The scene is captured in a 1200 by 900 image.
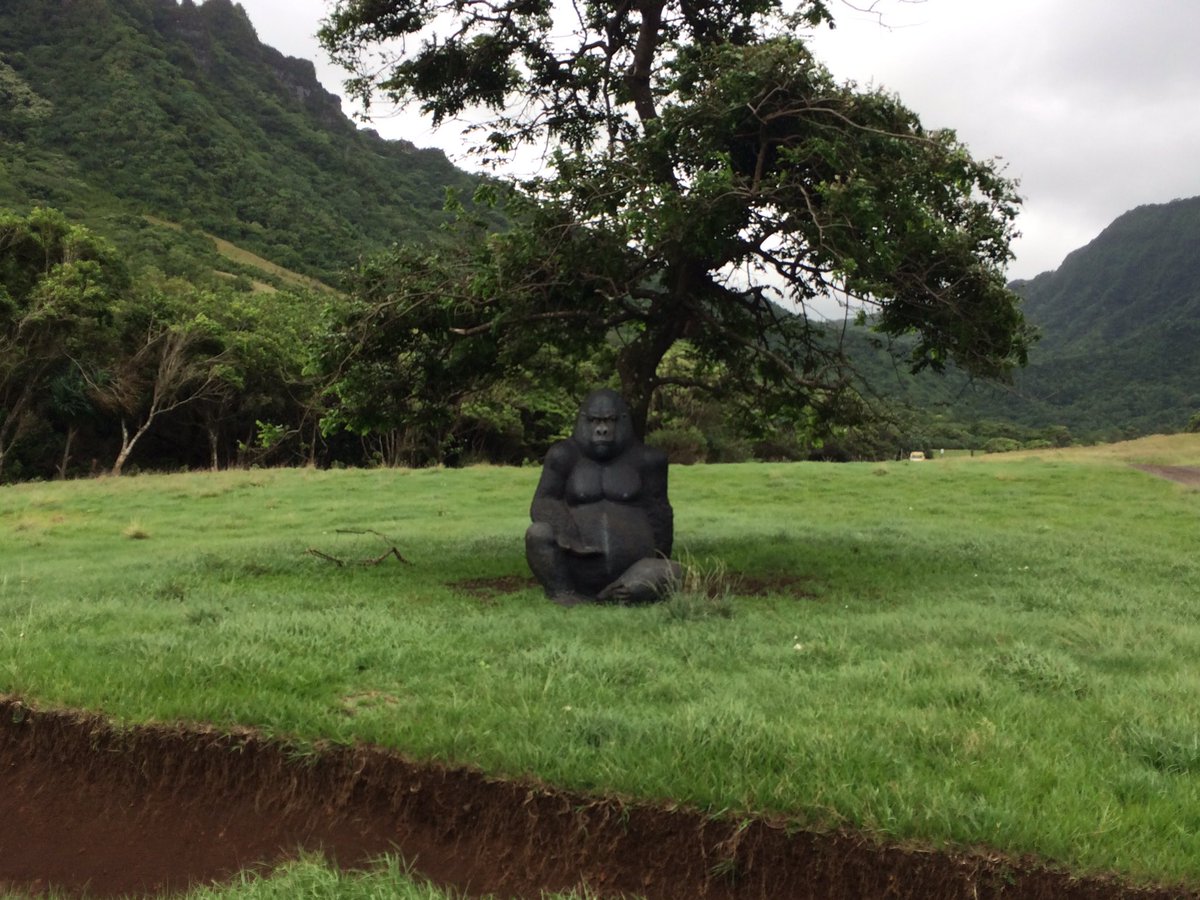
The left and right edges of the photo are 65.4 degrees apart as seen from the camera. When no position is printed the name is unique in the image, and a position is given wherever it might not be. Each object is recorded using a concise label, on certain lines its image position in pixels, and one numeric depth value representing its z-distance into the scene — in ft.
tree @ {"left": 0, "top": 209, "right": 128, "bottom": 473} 89.40
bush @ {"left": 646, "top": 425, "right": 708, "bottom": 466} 124.06
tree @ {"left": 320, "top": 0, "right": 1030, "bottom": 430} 25.90
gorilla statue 27.25
